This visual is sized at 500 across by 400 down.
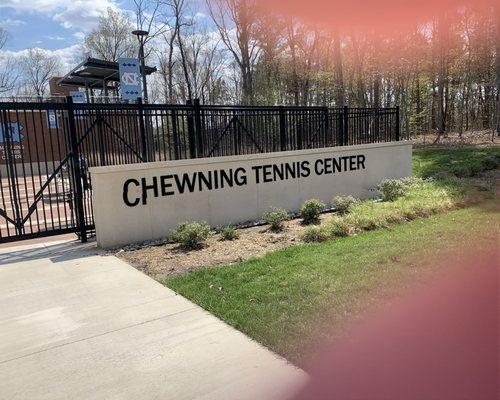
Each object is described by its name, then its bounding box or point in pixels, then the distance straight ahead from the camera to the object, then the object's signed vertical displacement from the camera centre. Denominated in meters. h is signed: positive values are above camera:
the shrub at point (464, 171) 11.89 -1.10
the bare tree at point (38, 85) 48.29 +7.98
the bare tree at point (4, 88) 36.04 +5.81
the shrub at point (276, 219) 7.58 -1.33
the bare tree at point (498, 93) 19.98 +1.63
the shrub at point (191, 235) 6.55 -1.32
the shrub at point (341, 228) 6.87 -1.41
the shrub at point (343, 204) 8.69 -1.30
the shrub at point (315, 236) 6.71 -1.47
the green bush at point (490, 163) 12.56 -0.97
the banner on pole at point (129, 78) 11.62 +1.93
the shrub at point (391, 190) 9.39 -1.19
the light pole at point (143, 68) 16.66 +3.34
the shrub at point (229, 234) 7.04 -1.44
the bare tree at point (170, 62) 30.15 +7.30
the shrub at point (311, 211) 8.01 -1.29
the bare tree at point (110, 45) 40.53 +10.15
